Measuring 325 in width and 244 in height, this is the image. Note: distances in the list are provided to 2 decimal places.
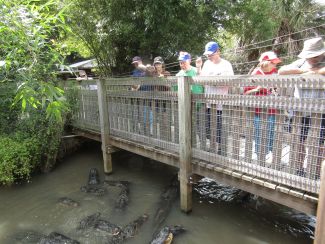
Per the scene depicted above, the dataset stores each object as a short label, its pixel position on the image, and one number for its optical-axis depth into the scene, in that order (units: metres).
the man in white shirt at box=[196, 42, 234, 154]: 3.91
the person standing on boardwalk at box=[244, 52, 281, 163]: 3.12
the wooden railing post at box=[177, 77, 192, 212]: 4.02
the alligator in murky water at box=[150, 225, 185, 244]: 3.70
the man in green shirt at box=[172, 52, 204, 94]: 4.63
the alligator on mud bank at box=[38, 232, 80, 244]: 3.85
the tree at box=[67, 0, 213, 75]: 5.80
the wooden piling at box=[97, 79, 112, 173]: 5.89
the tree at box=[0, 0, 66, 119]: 1.77
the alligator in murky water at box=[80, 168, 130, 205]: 4.94
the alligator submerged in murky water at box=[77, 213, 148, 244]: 3.97
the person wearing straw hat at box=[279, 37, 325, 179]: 2.73
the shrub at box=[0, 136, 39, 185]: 5.49
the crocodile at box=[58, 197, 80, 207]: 4.99
